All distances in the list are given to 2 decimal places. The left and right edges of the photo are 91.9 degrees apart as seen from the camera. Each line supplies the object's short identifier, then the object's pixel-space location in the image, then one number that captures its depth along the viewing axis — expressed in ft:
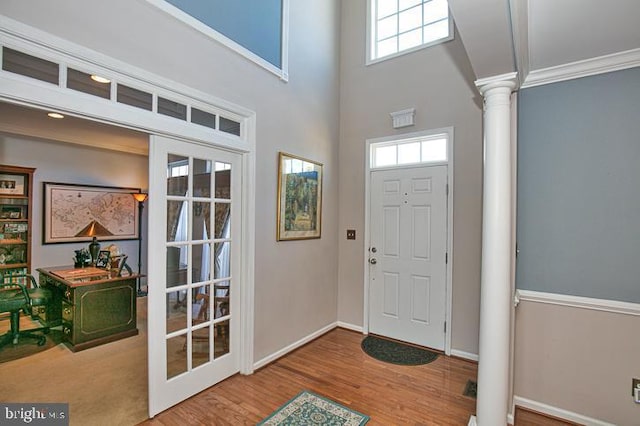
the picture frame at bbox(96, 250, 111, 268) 13.34
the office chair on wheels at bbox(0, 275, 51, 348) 10.39
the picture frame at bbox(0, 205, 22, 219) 13.69
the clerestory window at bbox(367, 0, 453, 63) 11.75
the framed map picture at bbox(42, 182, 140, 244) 14.82
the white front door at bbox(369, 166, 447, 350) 11.42
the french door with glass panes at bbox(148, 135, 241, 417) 7.42
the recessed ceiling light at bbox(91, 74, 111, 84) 6.25
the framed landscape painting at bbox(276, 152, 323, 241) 10.68
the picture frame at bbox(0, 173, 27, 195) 13.60
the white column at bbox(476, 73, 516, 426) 6.47
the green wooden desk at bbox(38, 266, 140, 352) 10.90
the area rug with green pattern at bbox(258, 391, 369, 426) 7.29
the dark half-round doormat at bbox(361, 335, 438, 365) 10.63
